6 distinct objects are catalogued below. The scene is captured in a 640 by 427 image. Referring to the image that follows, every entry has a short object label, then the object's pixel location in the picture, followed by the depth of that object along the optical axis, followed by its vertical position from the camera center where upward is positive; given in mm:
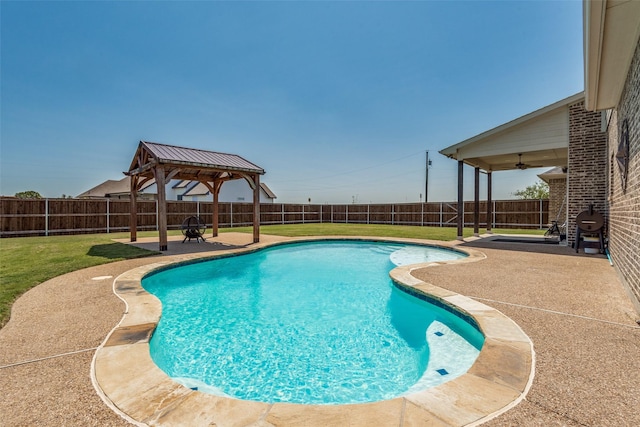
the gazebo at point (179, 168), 8516 +1418
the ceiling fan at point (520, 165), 11405 +1925
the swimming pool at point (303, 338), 2822 -1641
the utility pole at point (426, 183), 29672 +2941
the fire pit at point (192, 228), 10719 -617
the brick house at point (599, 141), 3699 +2116
